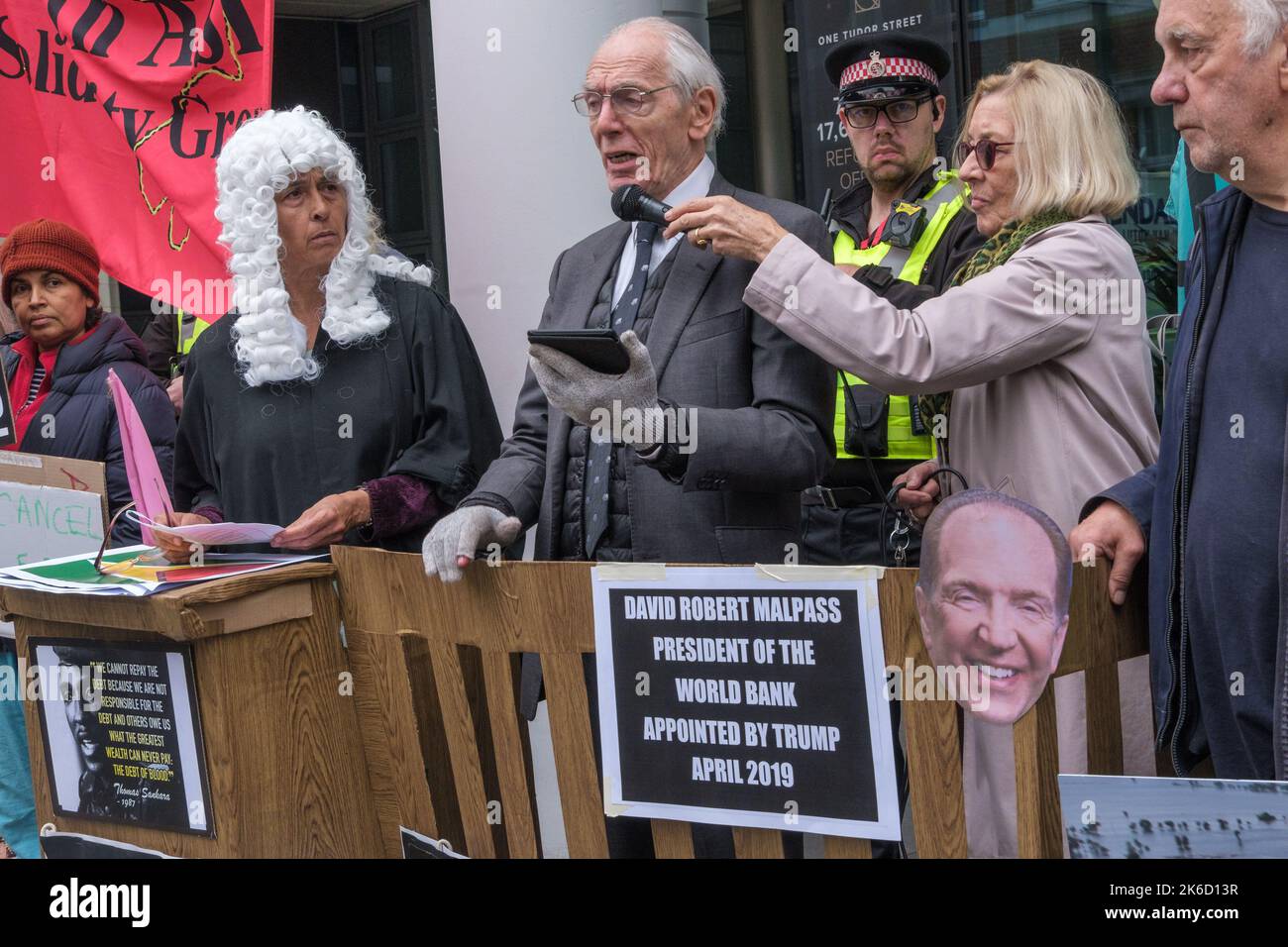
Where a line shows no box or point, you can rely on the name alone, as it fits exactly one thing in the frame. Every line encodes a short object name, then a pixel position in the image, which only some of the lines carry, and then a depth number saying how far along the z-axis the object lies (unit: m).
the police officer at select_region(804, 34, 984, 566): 3.73
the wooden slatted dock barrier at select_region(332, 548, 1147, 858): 2.20
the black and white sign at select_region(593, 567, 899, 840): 2.26
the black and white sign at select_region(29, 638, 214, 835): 2.79
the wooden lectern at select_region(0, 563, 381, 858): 2.74
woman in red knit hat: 4.48
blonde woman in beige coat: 2.60
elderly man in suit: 2.61
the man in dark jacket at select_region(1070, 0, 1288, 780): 2.12
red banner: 4.52
